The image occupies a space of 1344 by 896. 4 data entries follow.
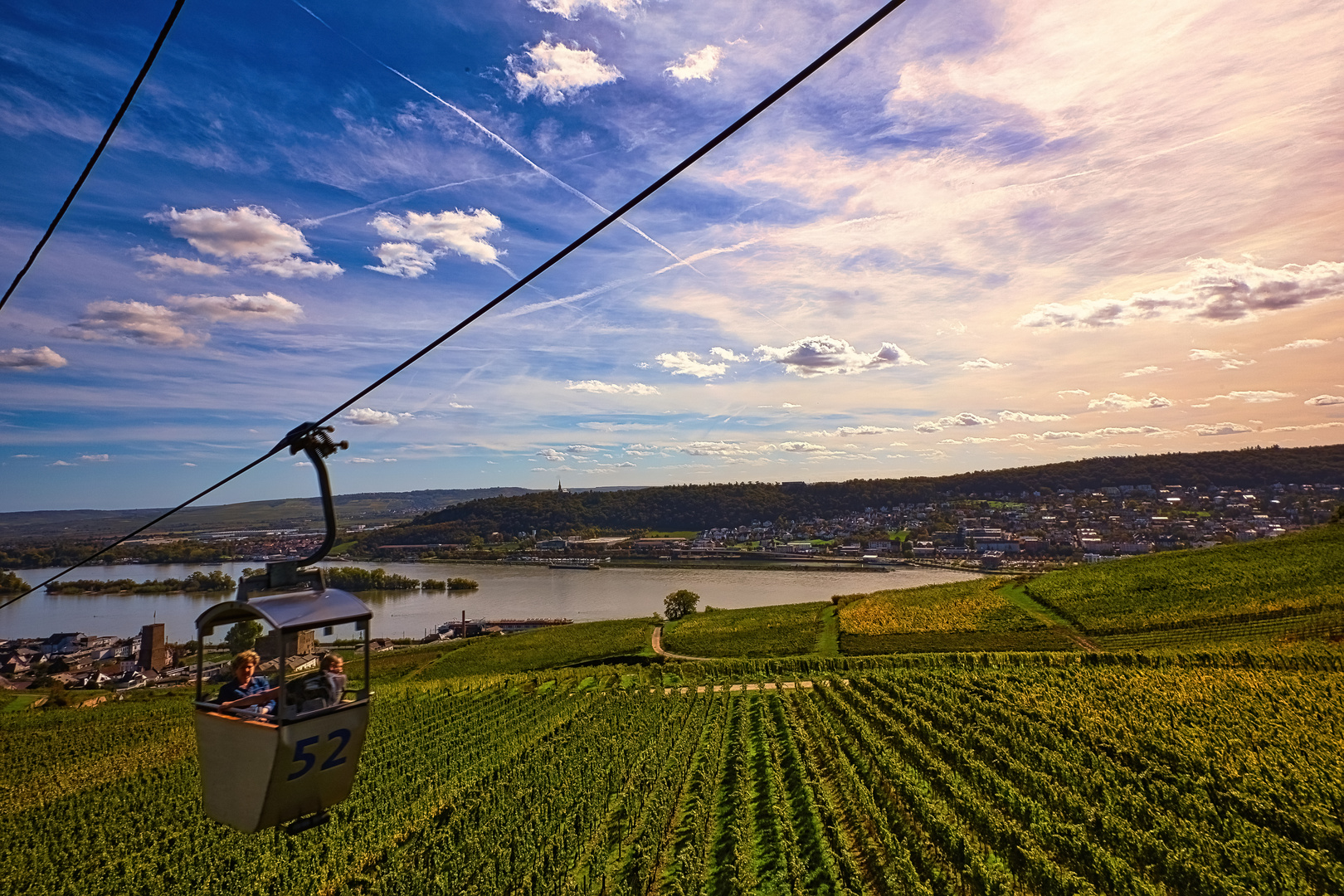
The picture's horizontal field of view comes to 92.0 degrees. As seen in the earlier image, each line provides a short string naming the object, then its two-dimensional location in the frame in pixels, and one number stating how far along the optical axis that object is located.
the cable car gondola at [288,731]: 5.59
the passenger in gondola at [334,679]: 6.16
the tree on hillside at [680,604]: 59.91
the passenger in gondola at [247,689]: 6.08
